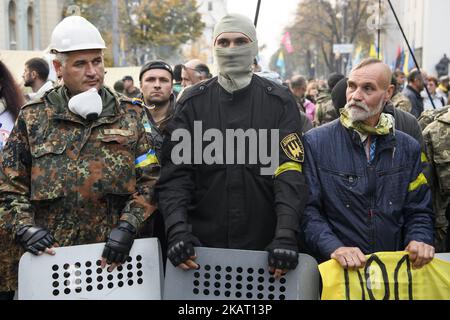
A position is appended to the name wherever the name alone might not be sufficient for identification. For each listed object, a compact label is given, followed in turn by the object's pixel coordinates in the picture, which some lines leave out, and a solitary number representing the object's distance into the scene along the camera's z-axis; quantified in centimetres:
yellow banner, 348
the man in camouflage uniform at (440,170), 442
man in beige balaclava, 371
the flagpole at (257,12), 527
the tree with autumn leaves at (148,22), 3684
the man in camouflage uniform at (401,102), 810
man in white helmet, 361
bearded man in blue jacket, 368
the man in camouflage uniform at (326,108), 823
